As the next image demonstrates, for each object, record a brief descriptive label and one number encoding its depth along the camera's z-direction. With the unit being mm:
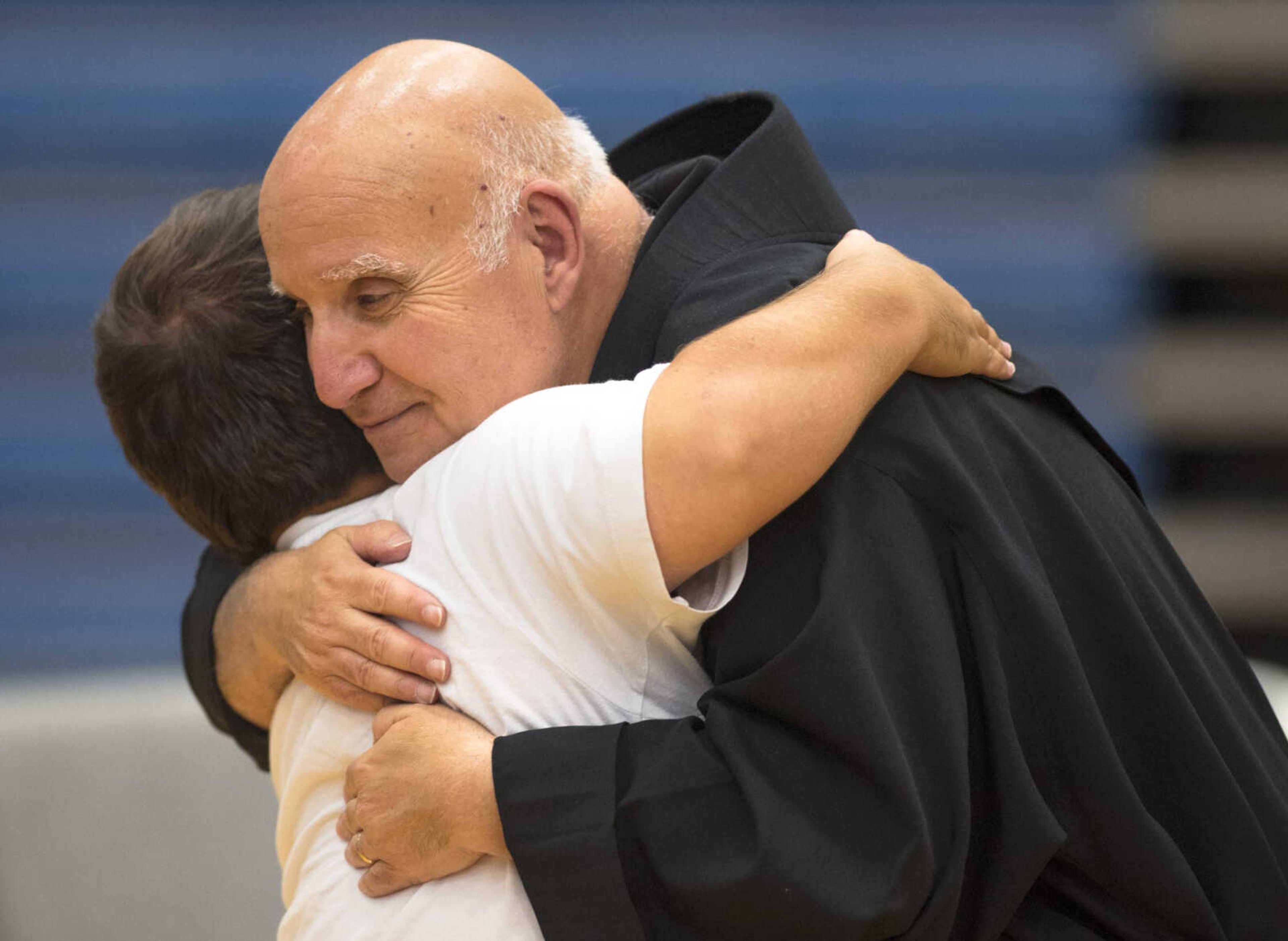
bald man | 4443
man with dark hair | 4434
